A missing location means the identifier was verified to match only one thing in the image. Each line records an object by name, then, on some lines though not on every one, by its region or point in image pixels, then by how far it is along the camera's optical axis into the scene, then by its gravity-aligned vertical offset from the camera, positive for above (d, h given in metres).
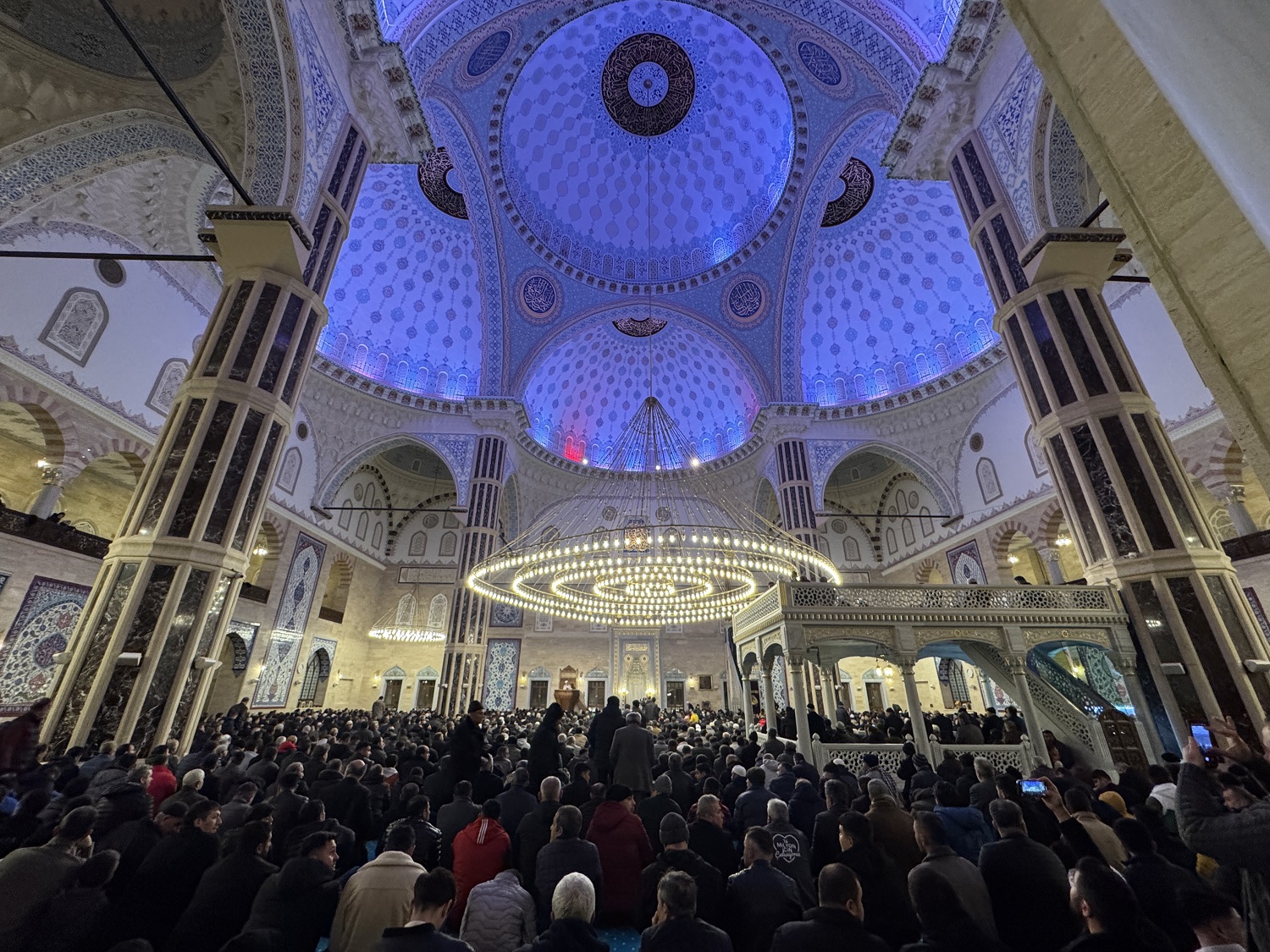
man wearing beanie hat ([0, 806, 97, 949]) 1.96 -0.55
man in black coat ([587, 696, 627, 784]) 5.47 -0.19
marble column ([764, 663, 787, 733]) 8.81 +0.21
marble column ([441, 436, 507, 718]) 13.86 +2.79
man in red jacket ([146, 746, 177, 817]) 4.02 -0.47
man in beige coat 2.13 -0.68
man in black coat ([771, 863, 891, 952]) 1.61 -0.56
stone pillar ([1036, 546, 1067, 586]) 10.24 +2.78
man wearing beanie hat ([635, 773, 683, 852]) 3.78 -0.59
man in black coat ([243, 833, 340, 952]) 2.18 -0.70
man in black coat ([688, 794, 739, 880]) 3.10 -0.66
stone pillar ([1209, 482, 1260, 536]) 8.55 +3.11
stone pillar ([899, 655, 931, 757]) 7.14 +0.14
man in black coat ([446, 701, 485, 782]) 4.55 -0.28
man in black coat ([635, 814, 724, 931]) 2.45 -0.66
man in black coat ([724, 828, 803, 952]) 2.24 -0.70
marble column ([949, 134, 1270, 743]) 5.72 +2.59
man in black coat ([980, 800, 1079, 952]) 2.12 -0.63
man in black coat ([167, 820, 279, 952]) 2.13 -0.68
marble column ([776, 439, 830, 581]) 15.33 +5.87
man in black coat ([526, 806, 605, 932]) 2.81 -0.67
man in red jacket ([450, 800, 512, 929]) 3.02 -0.70
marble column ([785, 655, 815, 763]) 7.23 +0.25
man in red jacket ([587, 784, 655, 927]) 3.17 -0.74
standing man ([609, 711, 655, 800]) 5.04 -0.35
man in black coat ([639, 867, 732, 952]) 1.74 -0.62
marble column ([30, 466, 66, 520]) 8.66 +3.14
